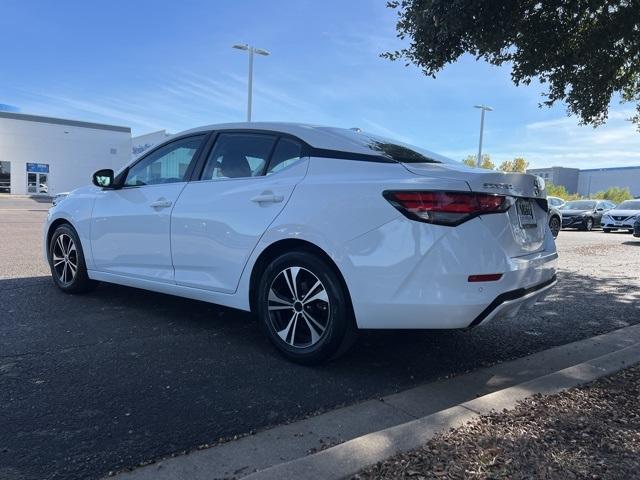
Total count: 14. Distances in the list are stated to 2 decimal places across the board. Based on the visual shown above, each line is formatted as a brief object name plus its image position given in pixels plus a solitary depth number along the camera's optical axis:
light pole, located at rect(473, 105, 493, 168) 39.68
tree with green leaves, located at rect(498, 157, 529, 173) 75.21
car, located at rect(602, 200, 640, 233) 21.31
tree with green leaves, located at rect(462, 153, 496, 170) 75.10
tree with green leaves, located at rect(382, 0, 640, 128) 5.39
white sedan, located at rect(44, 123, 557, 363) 3.25
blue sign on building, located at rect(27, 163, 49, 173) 45.47
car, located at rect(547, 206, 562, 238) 17.42
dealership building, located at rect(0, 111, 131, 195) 44.59
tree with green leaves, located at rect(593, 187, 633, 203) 55.01
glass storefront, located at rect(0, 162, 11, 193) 44.47
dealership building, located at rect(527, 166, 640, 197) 88.62
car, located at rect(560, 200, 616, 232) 23.95
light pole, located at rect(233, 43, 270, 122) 26.55
